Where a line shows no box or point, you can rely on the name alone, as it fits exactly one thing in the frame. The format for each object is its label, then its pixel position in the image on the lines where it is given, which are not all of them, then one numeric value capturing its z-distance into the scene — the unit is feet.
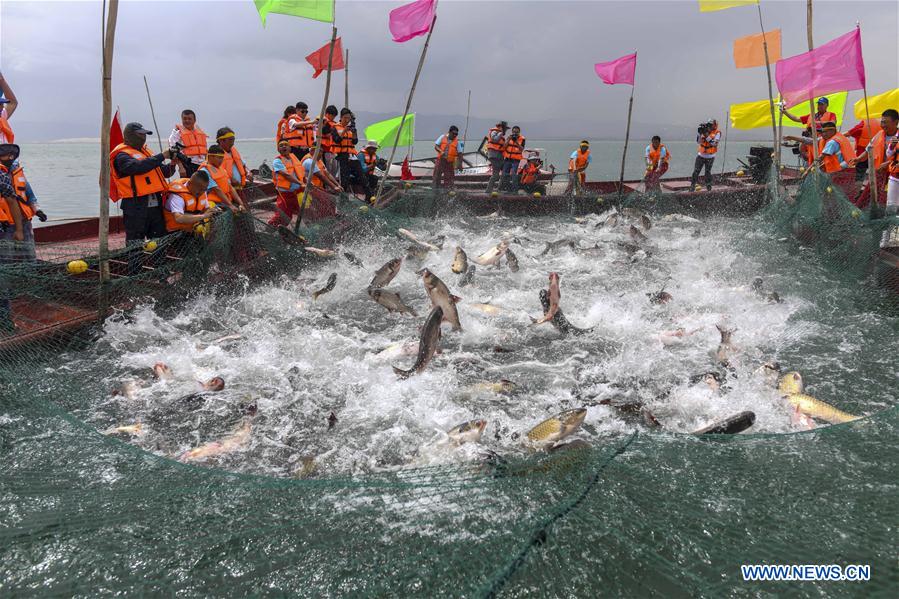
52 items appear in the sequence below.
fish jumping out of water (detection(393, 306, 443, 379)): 20.49
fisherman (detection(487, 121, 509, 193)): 59.00
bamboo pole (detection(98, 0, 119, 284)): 20.42
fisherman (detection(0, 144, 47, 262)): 22.04
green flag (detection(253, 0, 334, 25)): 30.83
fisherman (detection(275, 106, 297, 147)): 45.47
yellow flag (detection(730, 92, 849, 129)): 49.70
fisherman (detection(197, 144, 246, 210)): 29.07
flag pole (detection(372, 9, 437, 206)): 38.05
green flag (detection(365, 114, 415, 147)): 48.98
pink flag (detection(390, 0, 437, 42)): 37.55
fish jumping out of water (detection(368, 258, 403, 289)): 29.14
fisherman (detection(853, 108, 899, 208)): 32.45
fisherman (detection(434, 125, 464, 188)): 61.77
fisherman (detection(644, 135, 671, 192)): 62.13
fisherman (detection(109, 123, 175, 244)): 24.07
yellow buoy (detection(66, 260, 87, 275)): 20.63
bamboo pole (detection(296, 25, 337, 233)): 32.05
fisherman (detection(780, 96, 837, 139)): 47.22
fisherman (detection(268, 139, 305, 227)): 36.42
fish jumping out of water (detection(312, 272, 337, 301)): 27.91
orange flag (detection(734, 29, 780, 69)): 45.65
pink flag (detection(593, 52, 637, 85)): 56.18
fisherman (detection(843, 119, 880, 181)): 42.16
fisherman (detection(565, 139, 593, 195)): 57.00
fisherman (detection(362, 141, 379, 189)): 56.34
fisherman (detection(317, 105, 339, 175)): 45.93
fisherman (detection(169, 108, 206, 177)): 36.05
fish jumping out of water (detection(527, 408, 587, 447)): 15.47
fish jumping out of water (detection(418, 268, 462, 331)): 24.43
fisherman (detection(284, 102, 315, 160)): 45.85
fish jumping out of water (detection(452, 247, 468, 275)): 32.55
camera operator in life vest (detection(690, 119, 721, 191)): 59.06
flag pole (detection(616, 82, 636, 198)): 57.22
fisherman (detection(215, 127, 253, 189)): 31.55
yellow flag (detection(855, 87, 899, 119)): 44.45
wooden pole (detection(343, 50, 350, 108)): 57.41
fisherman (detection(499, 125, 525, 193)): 59.52
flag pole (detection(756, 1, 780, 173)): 44.94
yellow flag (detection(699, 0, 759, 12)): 40.86
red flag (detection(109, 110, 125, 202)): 27.86
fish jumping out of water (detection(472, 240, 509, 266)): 34.71
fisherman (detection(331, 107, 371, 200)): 48.21
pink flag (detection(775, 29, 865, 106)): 30.72
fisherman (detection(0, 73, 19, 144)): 27.07
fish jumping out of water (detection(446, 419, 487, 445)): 15.70
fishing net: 10.81
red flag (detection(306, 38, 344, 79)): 49.37
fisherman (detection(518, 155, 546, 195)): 61.57
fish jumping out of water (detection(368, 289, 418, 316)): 26.53
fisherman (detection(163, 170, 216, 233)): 26.20
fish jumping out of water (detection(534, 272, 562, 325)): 25.17
